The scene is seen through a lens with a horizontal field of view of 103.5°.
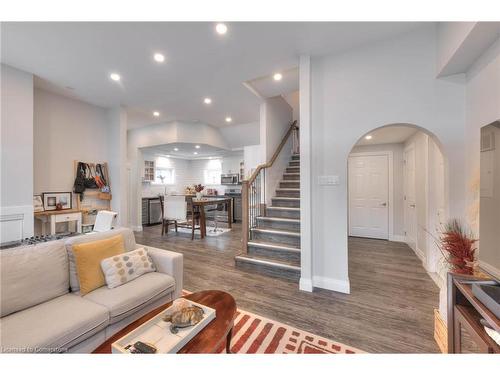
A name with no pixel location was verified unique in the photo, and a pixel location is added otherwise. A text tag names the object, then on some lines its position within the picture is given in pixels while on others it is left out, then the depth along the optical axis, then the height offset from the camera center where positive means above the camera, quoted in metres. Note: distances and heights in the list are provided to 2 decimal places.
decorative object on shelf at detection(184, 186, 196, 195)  5.83 -0.08
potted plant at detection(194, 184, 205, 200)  5.54 -0.02
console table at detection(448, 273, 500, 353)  1.04 -0.80
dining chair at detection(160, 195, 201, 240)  4.88 -0.56
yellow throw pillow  1.62 -0.63
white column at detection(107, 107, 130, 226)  4.11 +0.57
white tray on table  1.04 -0.84
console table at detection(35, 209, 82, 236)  3.29 -0.50
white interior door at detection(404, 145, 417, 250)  3.79 -0.22
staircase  2.84 -0.87
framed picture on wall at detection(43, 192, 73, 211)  3.49 -0.23
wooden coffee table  1.07 -0.86
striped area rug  1.52 -1.25
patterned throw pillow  1.70 -0.72
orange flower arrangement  1.44 -0.48
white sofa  1.17 -0.84
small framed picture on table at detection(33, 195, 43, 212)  3.32 -0.25
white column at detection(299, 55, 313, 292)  2.49 +0.20
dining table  4.86 -0.46
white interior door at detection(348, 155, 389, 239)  4.63 -0.19
